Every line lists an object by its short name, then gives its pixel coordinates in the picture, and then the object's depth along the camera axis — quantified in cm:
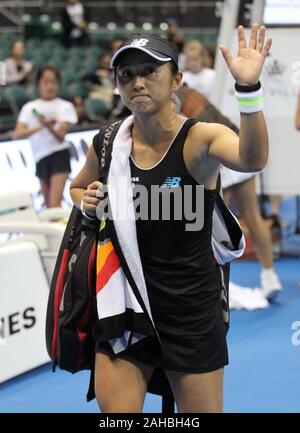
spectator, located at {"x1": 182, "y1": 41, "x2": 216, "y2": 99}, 1037
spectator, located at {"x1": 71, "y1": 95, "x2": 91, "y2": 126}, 1208
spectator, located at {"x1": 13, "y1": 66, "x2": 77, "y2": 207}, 855
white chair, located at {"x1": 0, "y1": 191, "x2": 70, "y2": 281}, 541
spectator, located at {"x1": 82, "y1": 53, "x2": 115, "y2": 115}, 1487
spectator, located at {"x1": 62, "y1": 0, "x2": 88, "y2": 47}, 1653
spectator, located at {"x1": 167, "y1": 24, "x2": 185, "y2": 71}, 1330
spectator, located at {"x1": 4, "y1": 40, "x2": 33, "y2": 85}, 1459
